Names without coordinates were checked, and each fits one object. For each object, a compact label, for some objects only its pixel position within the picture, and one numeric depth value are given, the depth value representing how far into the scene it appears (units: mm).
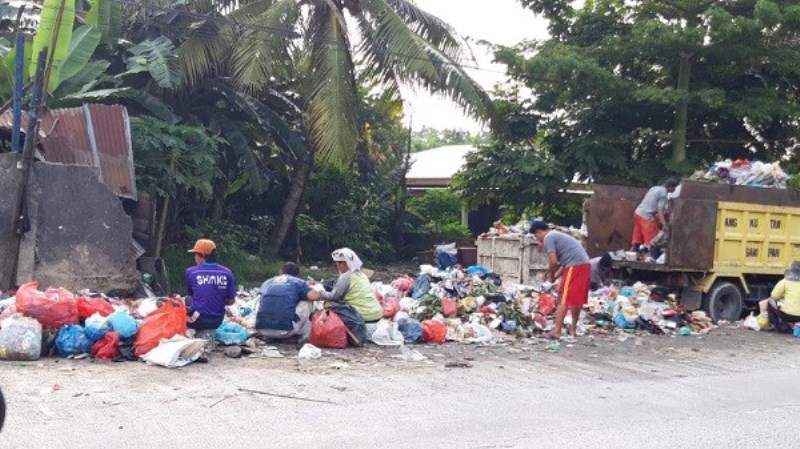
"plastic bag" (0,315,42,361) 8203
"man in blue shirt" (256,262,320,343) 9586
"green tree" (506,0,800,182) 16719
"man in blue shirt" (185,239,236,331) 9055
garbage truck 12969
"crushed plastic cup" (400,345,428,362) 9562
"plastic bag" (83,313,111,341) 8648
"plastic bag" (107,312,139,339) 8719
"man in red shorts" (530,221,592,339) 11102
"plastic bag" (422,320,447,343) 10625
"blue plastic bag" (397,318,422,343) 10523
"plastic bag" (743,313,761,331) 13148
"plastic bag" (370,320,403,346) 10125
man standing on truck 13359
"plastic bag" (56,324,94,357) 8578
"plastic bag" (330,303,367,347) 9918
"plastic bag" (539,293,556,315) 12484
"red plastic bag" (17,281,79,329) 8555
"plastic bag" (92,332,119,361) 8523
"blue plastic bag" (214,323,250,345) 9430
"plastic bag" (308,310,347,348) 9719
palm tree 15742
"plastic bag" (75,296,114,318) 9023
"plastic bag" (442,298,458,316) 11688
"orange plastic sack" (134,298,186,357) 8609
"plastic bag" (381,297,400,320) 11425
